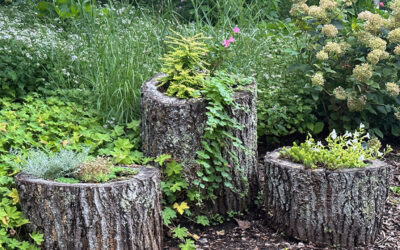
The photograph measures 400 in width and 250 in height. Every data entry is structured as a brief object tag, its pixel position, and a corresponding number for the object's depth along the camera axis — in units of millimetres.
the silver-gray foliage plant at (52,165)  3193
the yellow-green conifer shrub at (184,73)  3895
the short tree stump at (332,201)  3471
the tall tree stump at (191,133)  3723
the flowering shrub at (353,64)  4598
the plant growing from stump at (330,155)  3543
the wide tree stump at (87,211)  2965
